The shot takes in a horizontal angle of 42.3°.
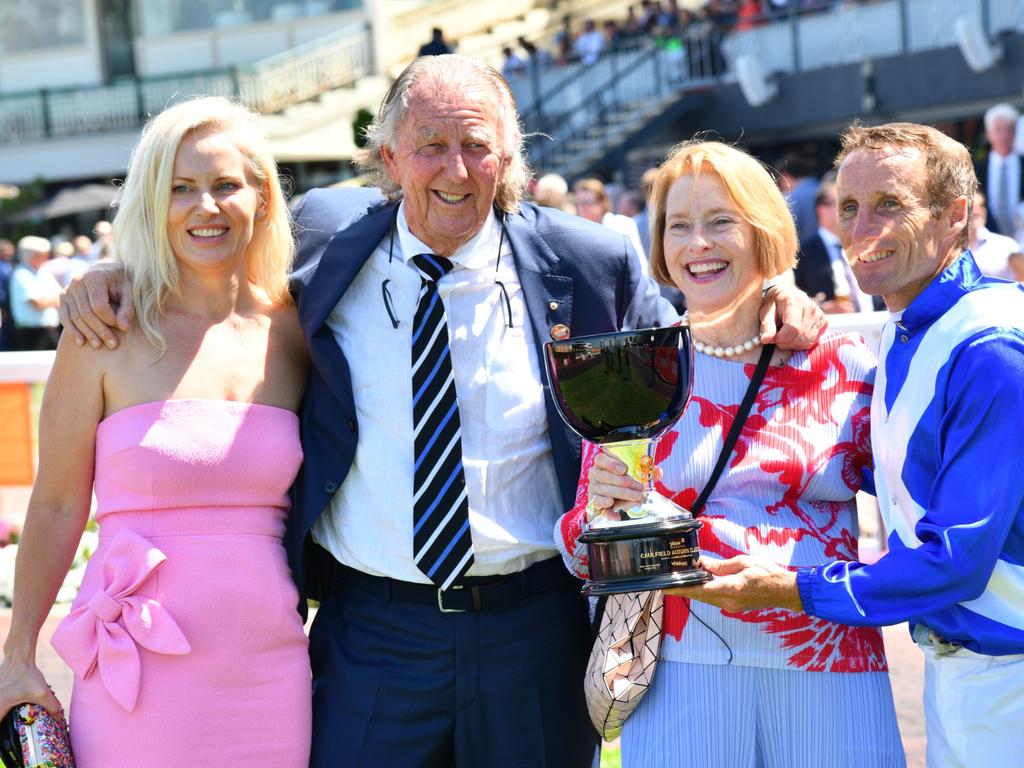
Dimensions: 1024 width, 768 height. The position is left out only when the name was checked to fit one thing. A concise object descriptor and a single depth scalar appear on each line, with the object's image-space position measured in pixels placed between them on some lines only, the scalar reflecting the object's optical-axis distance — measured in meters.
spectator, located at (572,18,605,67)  25.97
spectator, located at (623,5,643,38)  24.96
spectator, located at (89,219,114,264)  14.93
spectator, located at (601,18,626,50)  22.68
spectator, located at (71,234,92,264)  17.48
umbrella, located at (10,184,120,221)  22.48
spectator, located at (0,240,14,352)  14.23
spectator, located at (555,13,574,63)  26.95
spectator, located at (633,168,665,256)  10.87
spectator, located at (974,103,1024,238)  10.68
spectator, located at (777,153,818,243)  11.12
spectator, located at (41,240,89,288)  15.51
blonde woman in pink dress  2.99
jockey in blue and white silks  2.38
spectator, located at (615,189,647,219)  12.84
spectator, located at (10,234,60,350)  14.23
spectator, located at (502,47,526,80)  24.89
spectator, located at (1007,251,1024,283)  7.35
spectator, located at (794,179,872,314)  8.17
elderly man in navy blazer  3.08
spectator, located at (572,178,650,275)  10.74
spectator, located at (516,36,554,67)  24.77
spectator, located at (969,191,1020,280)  7.73
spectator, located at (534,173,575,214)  9.51
